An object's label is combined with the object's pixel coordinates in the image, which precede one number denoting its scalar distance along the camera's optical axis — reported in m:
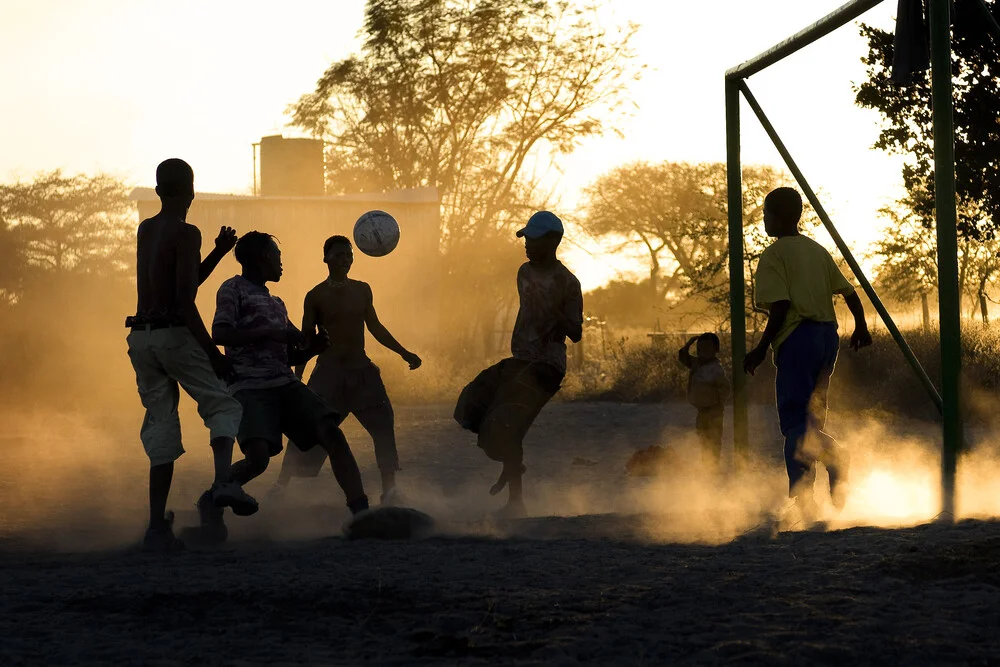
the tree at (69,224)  32.78
